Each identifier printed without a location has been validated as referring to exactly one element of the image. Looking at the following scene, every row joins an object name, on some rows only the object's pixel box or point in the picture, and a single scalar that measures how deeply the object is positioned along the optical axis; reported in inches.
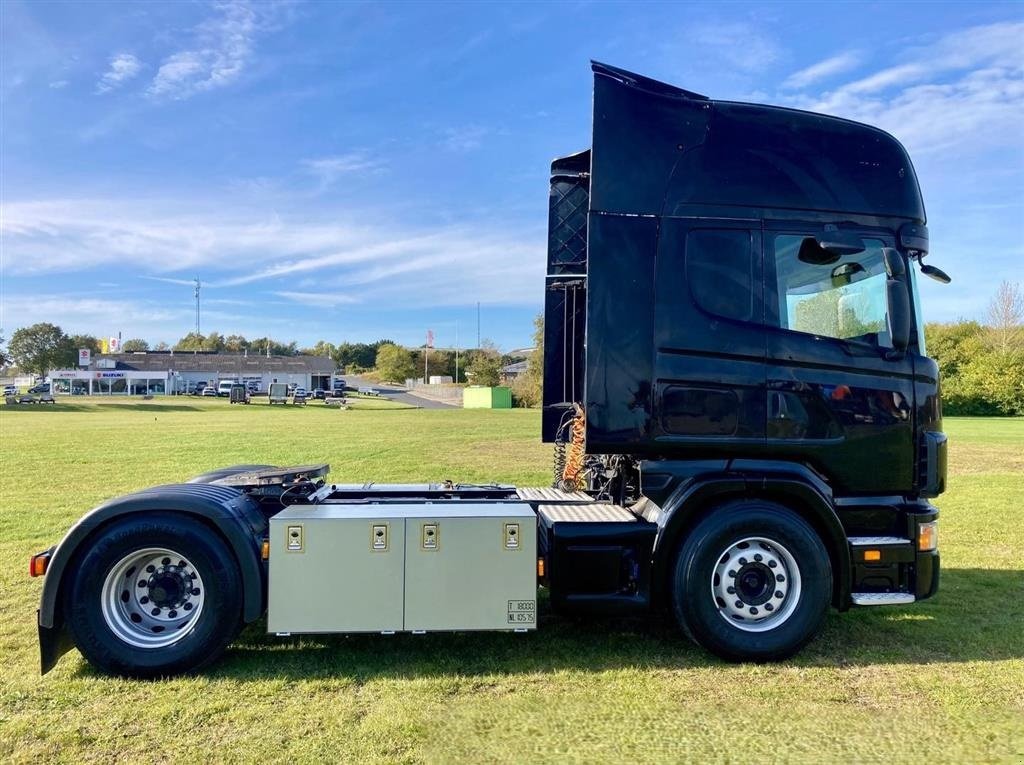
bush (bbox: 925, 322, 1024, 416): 1851.6
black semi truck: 164.1
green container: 2321.6
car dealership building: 3233.3
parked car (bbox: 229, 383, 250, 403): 2317.9
